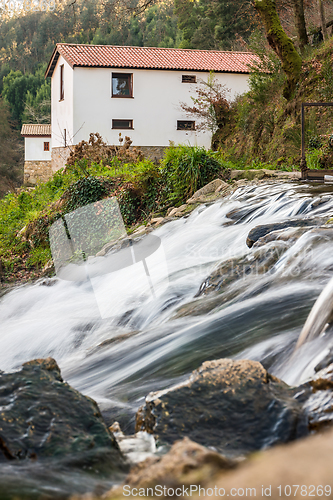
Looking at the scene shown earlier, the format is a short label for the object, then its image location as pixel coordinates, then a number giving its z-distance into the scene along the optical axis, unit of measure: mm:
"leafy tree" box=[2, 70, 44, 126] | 56906
